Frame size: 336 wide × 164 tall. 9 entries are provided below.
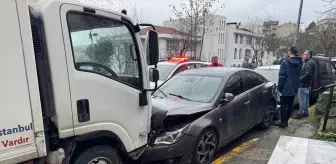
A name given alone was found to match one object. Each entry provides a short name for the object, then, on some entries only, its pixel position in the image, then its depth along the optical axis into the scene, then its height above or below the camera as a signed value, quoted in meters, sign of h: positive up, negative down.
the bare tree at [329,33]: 10.60 +0.60
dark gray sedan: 3.56 -1.05
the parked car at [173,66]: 8.58 -0.64
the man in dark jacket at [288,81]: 5.69 -0.78
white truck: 2.00 -0.32
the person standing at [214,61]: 8.81 -0.48
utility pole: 13.66 +1.39
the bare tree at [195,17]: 16.30 +2.03
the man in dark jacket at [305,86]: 6.82 -1.08
